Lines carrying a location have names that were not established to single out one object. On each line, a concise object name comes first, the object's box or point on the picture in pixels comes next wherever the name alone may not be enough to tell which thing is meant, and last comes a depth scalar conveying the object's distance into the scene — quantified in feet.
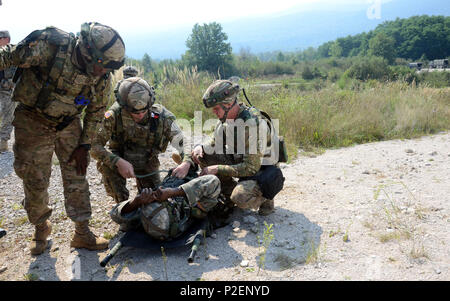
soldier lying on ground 8.91
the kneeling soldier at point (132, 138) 10.29
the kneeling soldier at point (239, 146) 10.64
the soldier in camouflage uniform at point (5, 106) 17.81
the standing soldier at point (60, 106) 8.51
